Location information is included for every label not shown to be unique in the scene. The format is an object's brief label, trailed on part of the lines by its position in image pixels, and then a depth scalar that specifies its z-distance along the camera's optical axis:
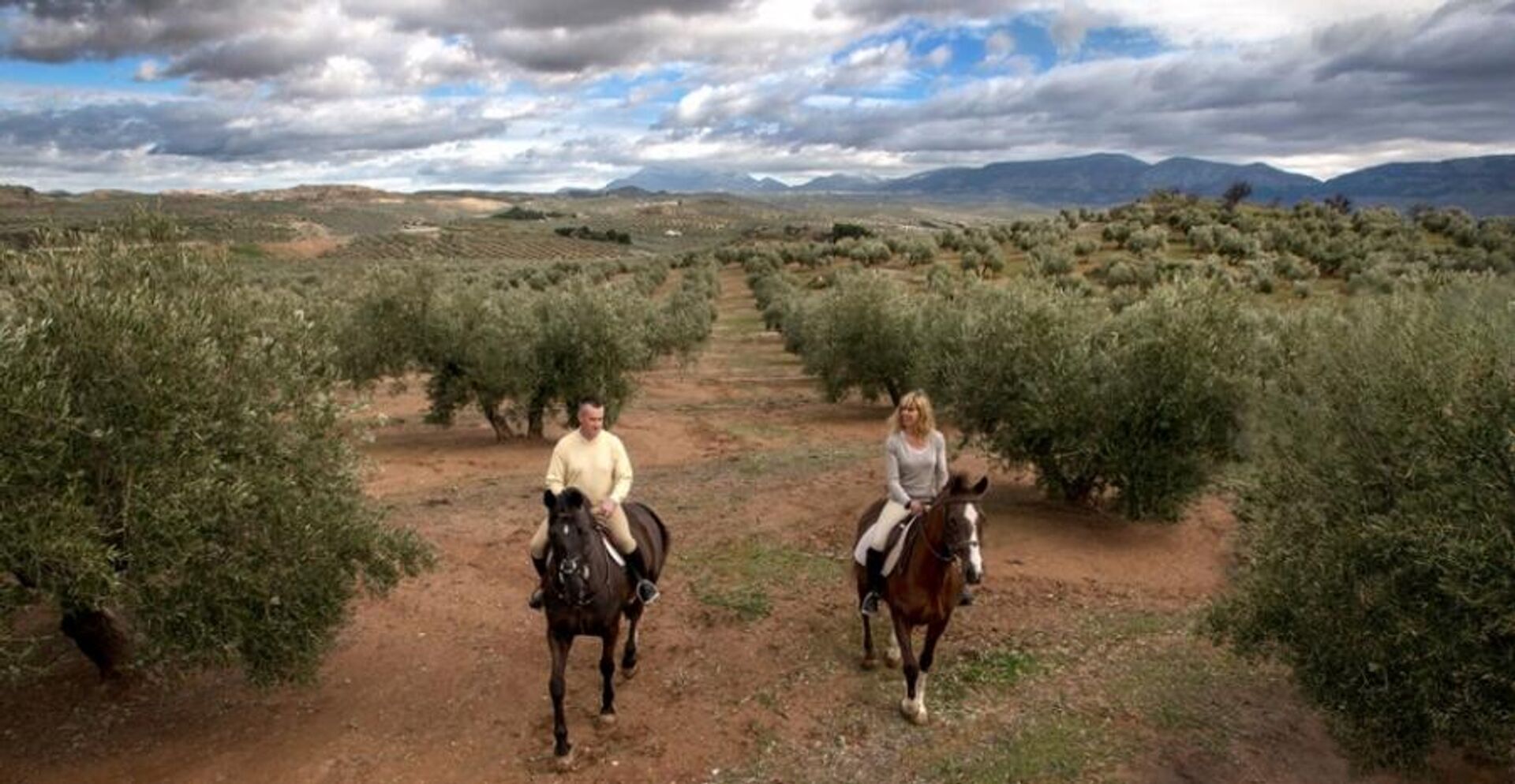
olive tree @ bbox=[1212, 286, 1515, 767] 7.52
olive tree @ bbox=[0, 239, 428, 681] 8.04
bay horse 10.07
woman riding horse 10.80
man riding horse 10.29
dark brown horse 9.20
